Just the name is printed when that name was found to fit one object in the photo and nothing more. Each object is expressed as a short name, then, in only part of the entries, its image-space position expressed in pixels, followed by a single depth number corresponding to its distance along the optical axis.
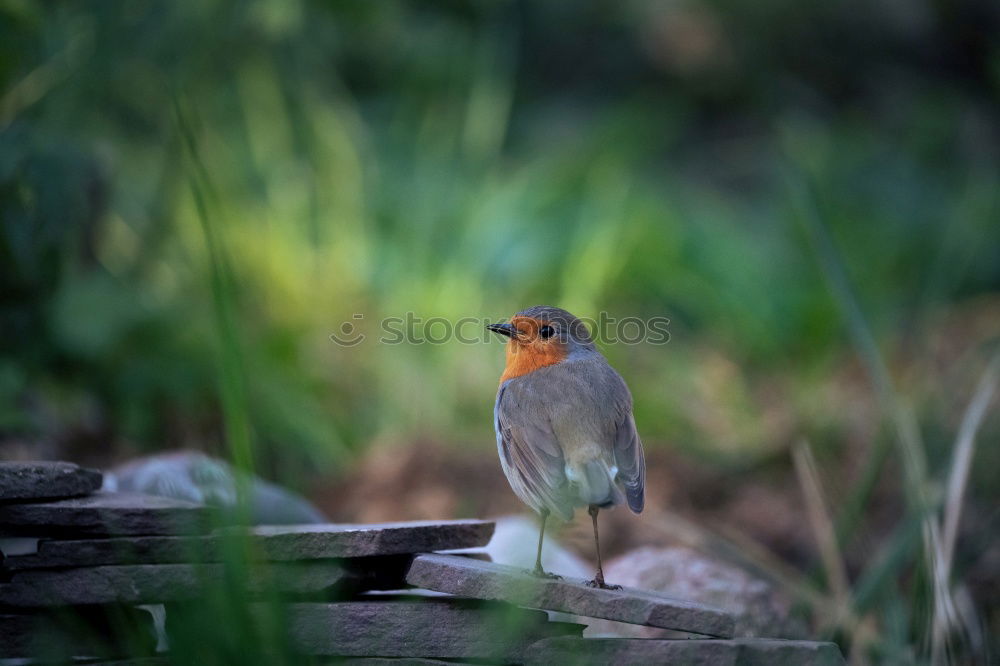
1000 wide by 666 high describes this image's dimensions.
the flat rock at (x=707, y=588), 6.09
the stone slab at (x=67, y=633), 4.65
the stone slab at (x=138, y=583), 4.56
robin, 4.86
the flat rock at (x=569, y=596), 4.07
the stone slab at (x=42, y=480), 4.61
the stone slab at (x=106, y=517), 4.62
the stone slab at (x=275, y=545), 4.49
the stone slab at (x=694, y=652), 3.93
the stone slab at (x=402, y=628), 4.35
